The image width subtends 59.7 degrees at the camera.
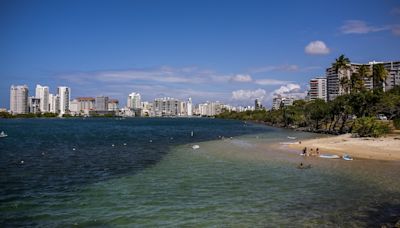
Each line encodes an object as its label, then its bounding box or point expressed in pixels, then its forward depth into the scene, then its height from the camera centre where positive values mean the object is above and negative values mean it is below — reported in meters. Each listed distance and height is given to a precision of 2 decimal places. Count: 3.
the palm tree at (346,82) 98.56 +9.01
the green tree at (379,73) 90.25 +10.75
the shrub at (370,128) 62.41 -2.50
